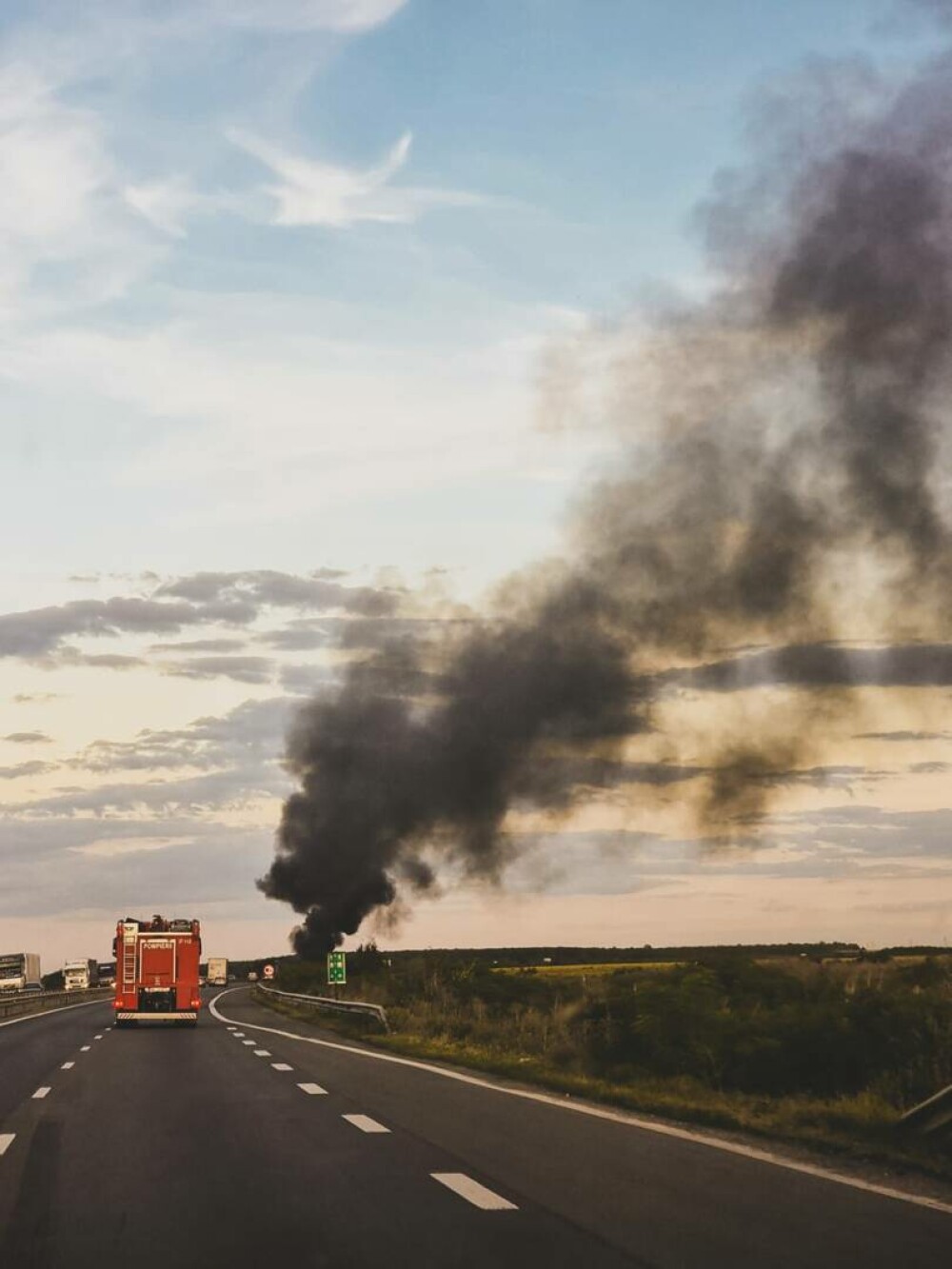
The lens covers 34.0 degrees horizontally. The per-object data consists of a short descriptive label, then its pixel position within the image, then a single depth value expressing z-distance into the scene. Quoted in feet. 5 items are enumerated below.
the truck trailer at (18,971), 321.65
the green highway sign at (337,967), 172.14
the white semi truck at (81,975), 354.95
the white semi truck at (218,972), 391.86
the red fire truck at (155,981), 136.15
